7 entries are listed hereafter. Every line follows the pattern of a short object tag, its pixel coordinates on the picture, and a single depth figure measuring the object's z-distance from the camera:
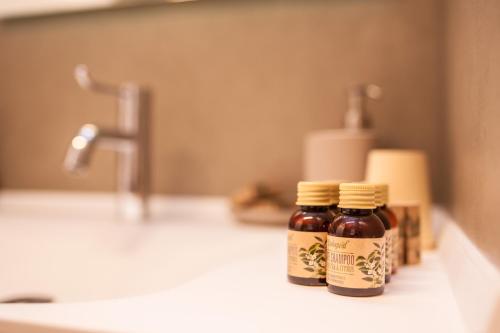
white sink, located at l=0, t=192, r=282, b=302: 0.74
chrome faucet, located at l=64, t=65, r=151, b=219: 0.97
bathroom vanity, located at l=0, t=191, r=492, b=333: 0.36
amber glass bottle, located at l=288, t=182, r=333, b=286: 0.45
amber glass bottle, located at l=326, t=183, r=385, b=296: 0.41
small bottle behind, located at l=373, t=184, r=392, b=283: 0.46
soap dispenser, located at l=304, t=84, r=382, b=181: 0.77
